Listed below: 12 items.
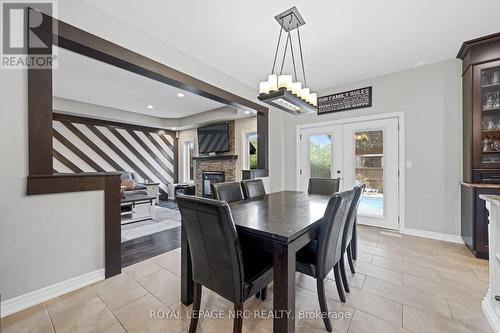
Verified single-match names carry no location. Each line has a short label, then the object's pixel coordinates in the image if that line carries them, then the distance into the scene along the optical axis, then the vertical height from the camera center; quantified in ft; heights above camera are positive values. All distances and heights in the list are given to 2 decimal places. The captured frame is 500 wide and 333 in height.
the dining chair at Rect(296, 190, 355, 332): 4.60 -1.92
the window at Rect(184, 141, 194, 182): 24.68 +0.57
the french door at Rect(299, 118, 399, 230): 11.42 +0.30
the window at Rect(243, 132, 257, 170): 19.16 +1.55
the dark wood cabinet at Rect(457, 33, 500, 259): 8.14 +1.73
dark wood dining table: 3.80 -1.41
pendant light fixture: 6.54 +2.57
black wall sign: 12.05 +4.05
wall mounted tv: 19.77 +2.83
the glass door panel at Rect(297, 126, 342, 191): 13.12 +0.86
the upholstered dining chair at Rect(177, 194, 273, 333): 3.74 -1.76
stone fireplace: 19.63 -0.33
